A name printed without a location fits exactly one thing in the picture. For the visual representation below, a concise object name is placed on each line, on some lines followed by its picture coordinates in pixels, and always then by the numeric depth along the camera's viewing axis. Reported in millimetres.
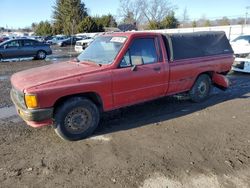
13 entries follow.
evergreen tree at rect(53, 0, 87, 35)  40883
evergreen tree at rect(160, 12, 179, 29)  36854
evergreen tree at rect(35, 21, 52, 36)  42176
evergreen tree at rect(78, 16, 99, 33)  37709
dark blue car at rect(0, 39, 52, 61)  12495
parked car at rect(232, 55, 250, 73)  7333
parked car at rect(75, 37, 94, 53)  13903
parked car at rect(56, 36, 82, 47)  26674
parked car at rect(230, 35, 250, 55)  8482
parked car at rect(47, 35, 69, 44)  27997
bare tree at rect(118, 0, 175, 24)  49038
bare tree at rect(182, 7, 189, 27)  44618
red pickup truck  3078
